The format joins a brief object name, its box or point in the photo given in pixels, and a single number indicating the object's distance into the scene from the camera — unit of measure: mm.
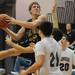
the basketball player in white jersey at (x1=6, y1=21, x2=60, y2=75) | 5388
